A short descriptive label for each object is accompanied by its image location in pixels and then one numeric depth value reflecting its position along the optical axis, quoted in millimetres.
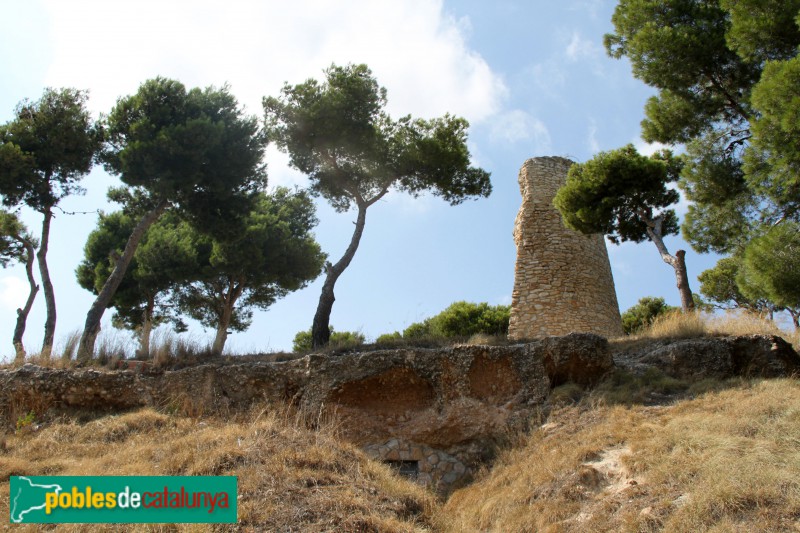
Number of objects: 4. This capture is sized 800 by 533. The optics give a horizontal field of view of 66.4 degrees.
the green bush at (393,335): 19198
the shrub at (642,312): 19109
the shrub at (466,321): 19984
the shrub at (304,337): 21719
